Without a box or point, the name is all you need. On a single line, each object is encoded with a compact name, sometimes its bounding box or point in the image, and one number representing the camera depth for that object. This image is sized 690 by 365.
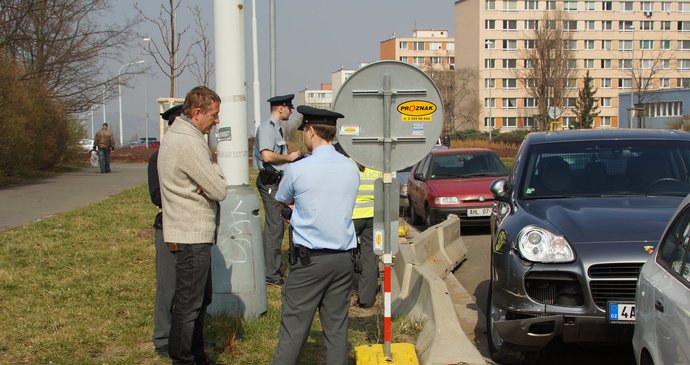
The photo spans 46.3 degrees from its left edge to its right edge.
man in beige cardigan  5.30
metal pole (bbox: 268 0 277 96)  25.55
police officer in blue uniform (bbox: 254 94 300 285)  8.66
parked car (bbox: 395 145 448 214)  19.11
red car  15.45
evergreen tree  84.44
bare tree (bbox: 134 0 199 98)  23.38
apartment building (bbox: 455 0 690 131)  111.69
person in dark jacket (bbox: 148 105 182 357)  5.89
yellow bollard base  5.56
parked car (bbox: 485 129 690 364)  5.57
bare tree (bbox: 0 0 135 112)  24.20
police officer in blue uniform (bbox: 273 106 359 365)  4.96
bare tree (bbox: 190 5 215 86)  29.07
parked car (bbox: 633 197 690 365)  3.81
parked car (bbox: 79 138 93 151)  35.22
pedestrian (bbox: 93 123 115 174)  29.91
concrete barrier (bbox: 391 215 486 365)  5.68
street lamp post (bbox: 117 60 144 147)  31.98
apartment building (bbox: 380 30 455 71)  140.88
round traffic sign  5.95
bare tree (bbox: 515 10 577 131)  73.06
